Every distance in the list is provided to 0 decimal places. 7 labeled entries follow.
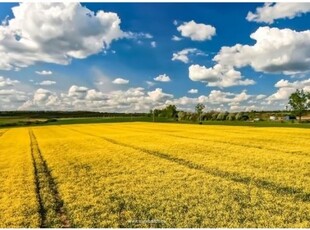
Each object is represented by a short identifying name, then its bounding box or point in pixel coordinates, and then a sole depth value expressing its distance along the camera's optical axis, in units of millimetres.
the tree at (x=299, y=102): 79142
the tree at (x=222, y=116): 94764
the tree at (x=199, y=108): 116674
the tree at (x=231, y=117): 92268
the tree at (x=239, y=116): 91345
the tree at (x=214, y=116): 99708
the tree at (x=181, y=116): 111664
